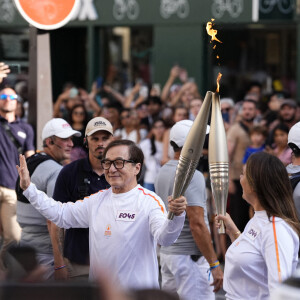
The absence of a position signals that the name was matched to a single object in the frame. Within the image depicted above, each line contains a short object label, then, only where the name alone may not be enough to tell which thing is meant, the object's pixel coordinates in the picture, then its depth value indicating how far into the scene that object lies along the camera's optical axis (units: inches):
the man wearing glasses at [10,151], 706.2
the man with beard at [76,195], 501.7
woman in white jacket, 358.6
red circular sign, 618.8
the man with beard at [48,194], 542.0
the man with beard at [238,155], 869.2
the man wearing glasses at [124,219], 412.8
